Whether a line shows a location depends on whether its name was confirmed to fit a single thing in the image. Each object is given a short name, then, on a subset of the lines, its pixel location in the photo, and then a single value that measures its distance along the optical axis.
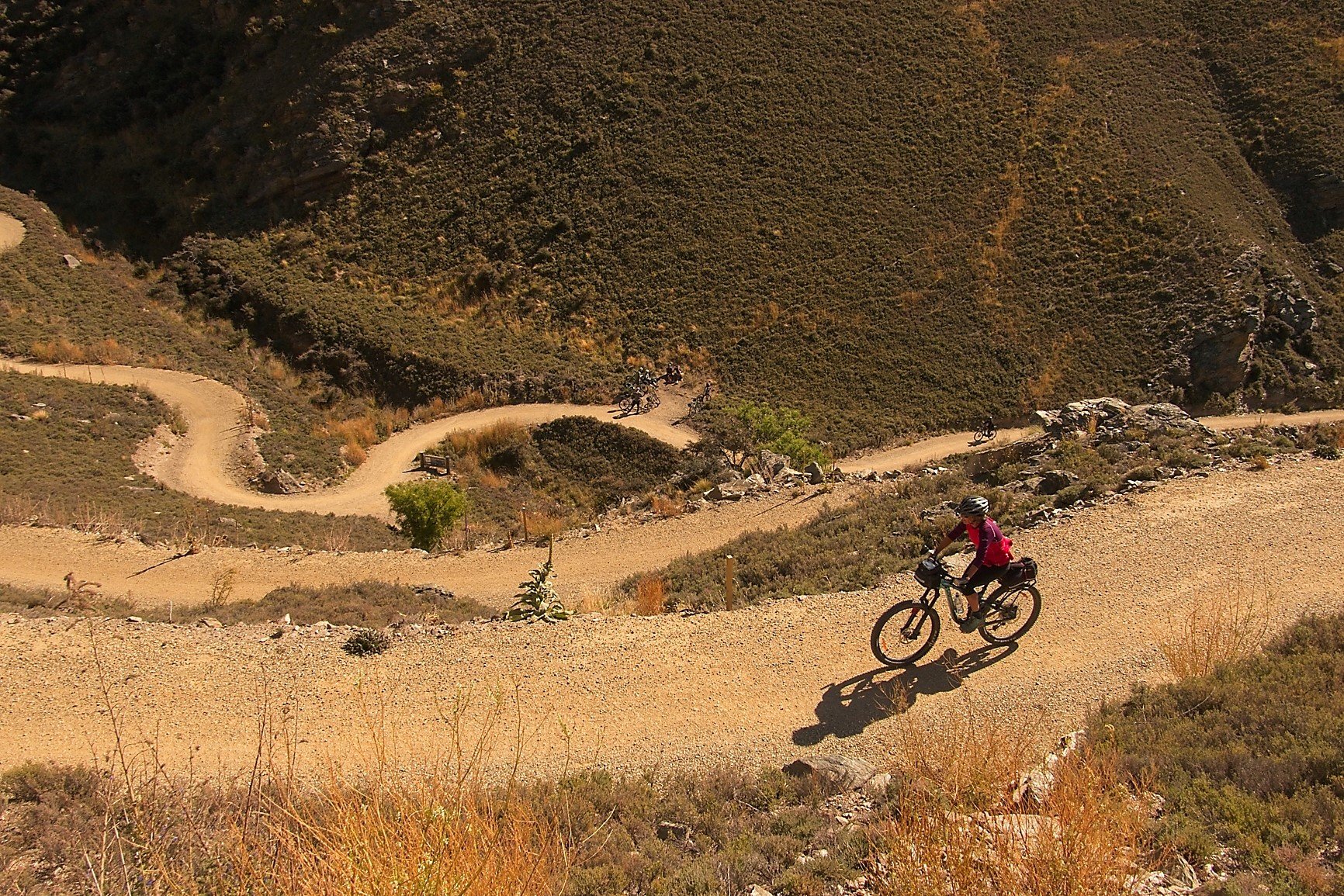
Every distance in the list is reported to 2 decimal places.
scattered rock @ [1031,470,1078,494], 14.74
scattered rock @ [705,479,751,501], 21.75
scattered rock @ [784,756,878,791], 7.90
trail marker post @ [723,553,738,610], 13.00
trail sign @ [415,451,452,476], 28.12
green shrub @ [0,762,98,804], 8.12
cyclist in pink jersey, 9.86
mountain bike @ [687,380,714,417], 31.29
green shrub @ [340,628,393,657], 11.32
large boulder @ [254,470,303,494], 25.80
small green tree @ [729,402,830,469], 26.75
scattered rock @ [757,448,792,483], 23.64
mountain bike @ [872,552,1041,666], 10.01
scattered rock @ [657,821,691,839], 7.30
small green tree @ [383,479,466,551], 21.28
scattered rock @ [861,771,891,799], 7.44
